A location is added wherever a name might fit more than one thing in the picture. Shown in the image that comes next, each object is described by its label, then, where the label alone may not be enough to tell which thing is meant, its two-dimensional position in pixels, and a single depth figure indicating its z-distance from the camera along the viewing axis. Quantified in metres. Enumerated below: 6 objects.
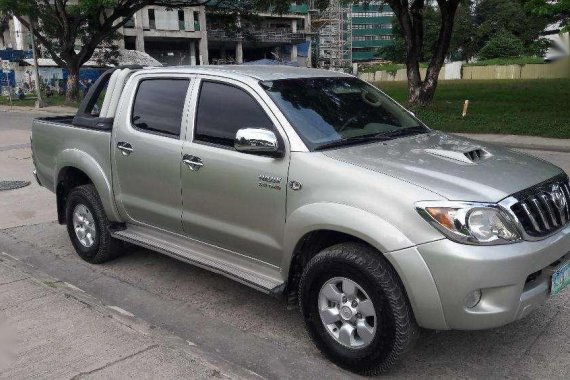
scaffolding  112.38
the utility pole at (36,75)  27.96
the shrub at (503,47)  71.81
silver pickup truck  2.98
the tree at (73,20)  26.81
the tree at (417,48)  19.14
